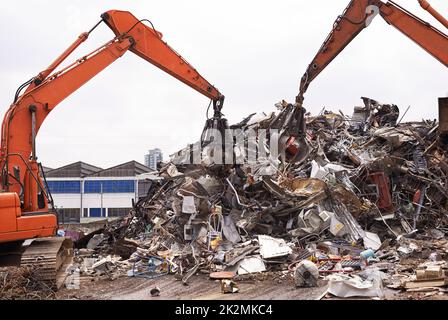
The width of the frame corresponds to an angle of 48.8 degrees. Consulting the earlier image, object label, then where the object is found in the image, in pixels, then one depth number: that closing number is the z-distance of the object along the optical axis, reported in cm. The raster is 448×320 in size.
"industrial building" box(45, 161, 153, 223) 2780
